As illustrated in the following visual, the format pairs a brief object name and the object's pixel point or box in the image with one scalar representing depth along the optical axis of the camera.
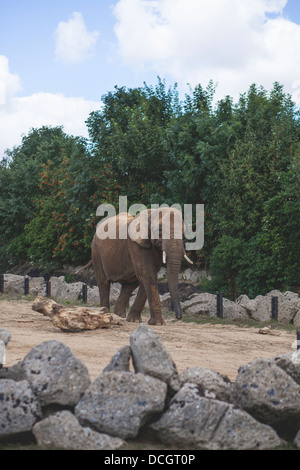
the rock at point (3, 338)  7.60
